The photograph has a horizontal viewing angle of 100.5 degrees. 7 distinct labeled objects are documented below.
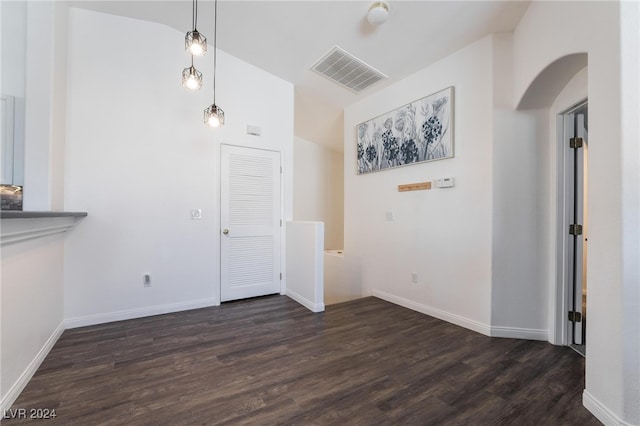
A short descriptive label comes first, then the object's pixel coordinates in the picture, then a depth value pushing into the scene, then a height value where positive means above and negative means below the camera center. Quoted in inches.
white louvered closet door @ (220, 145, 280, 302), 137.4 -4.8
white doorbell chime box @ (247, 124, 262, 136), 143.6 +45.8
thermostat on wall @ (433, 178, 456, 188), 115.0 +14.5
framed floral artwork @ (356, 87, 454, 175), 117.9 +40.7
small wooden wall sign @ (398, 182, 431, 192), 125.4 +14.2
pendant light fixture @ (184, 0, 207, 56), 78.8 +50.9
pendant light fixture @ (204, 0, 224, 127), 106.3 +39.2
